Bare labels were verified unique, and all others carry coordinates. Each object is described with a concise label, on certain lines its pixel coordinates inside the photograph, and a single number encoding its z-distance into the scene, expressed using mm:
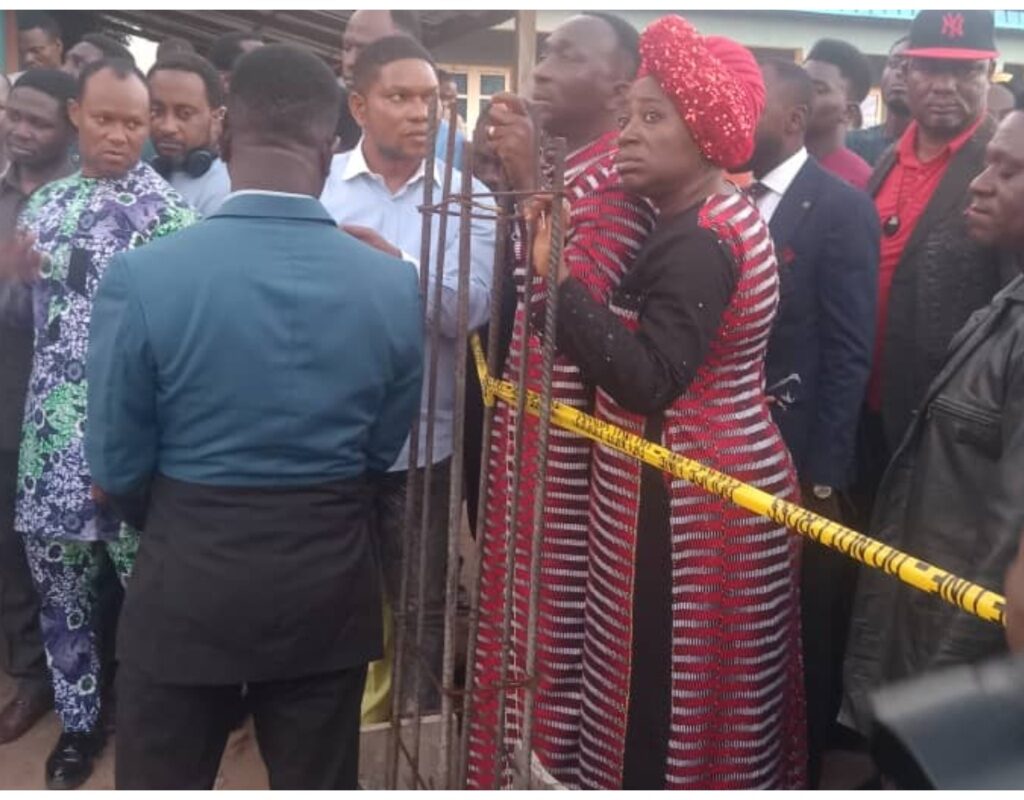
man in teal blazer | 1887
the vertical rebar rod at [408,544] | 2330
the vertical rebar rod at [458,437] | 2188
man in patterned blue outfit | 2918
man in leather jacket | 1963
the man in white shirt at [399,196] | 2967
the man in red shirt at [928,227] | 2986
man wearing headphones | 3600
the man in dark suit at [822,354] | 2904
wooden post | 4754
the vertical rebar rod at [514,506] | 2057
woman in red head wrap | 2166
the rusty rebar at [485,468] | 2217
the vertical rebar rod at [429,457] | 2348
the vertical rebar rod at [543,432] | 1974
